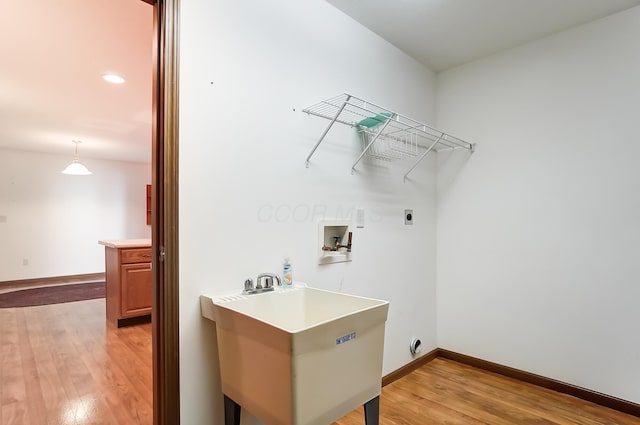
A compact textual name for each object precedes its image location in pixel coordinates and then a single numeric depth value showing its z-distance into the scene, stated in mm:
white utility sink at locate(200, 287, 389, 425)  991
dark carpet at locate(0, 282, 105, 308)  4598
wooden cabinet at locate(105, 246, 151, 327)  3432
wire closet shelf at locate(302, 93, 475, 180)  1857
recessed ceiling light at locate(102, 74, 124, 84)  2809
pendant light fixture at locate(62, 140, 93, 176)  4695
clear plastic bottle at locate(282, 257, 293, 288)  1614
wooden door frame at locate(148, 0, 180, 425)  1260
